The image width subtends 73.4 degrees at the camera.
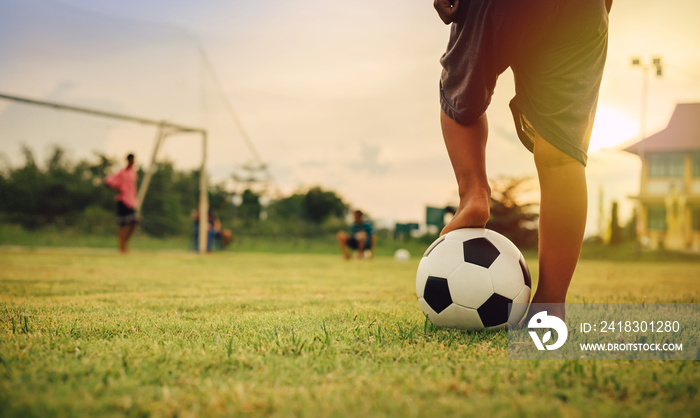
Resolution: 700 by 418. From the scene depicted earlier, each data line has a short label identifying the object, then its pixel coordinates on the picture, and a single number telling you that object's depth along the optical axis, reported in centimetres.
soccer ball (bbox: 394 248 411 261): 1238
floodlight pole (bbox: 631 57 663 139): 1683
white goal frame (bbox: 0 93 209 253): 1121
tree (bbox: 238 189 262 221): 2152
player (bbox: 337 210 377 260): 1181
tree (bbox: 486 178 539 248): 1906
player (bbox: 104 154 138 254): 894
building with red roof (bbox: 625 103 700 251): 2077
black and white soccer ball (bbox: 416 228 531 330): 188
